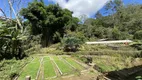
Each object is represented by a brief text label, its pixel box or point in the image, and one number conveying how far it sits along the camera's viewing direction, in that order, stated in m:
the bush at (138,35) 9.96
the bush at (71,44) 7.11
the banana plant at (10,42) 4.87
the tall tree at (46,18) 9.58
